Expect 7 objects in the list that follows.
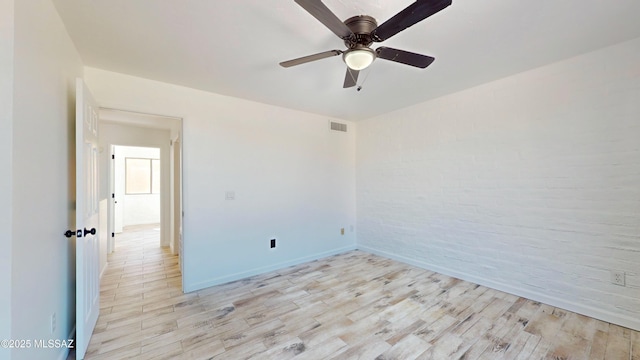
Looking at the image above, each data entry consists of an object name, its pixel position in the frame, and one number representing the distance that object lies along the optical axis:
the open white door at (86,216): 1.79
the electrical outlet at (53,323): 1.63
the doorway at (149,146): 4.34
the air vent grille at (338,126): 4.48
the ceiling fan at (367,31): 1.31
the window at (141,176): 7.46
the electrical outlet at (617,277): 2.22
